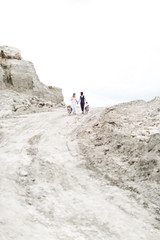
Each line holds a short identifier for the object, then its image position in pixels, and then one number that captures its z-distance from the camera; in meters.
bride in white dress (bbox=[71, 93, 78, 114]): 16.30
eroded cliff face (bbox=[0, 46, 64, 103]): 28.53
